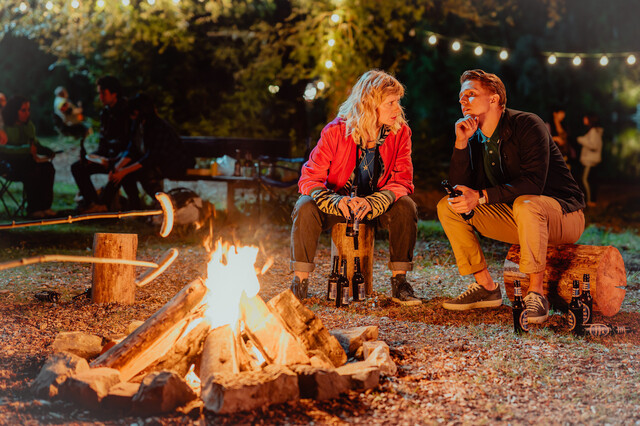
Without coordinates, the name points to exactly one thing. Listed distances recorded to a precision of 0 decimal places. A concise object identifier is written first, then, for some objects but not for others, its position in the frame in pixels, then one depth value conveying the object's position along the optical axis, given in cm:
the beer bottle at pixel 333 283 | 462
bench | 931
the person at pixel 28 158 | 907
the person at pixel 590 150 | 1238
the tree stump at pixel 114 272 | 445
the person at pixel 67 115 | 1477
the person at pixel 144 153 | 873
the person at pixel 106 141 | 875
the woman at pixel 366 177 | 455
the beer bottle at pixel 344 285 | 460
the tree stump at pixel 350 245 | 472
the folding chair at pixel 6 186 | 912
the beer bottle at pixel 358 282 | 469
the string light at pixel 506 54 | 1069
